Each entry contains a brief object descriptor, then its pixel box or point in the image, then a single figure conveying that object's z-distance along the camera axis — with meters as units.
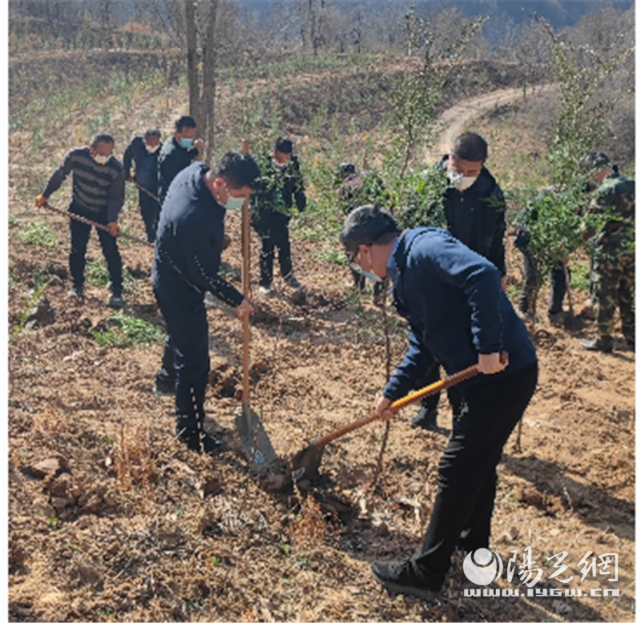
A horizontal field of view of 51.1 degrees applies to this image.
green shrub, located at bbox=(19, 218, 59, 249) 9.03
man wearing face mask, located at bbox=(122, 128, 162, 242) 8.71
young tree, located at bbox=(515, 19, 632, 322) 4.57
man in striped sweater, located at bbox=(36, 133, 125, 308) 6.98
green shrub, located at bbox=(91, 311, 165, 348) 6.38
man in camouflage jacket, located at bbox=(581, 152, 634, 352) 6.38
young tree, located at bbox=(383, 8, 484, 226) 7.27
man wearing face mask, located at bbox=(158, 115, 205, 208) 7.73
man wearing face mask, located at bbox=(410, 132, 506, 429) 4.40
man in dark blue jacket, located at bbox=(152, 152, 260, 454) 4.05
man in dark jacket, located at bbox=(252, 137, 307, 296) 7.48
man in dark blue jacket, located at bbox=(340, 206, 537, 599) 2.81
